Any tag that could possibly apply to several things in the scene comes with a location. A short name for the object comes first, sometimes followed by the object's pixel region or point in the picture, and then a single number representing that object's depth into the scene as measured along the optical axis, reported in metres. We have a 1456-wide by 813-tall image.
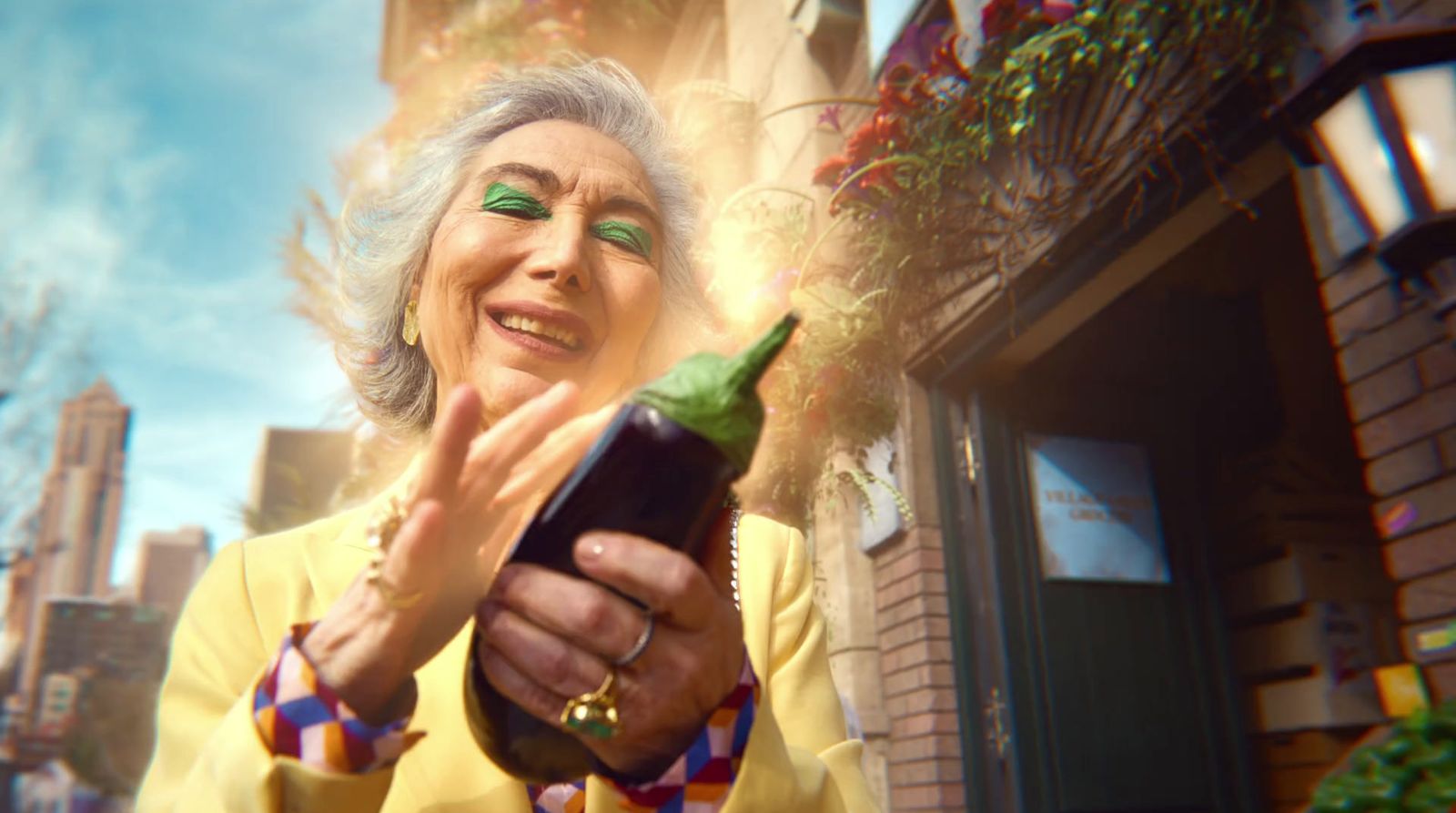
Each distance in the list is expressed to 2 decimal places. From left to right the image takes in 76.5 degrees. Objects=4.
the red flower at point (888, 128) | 3.46
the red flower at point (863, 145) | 3.53
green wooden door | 3.47
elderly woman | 0.71
